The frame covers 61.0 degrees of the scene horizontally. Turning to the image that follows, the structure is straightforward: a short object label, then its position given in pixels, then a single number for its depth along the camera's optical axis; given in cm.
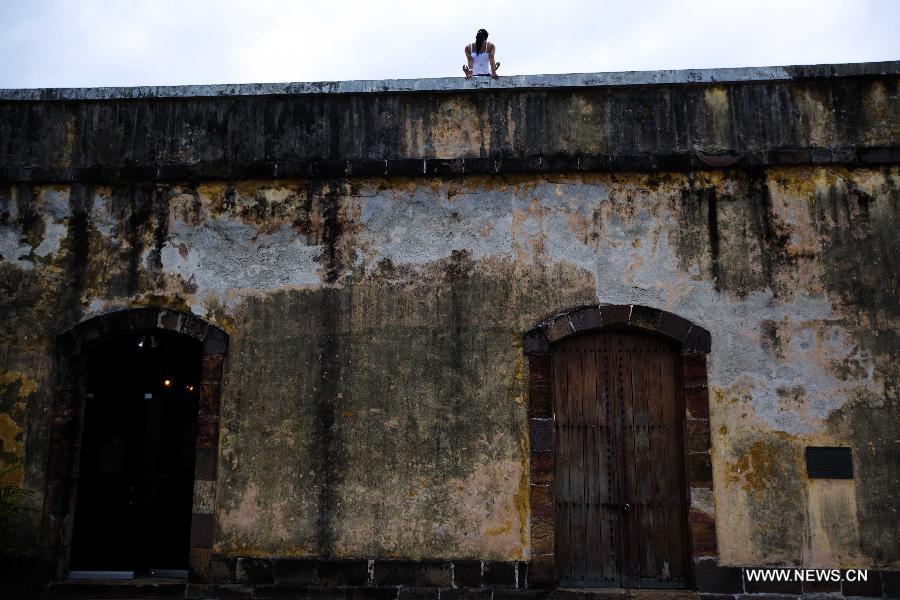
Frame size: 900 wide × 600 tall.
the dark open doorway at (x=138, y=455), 691
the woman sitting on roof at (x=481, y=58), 818
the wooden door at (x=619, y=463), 643
